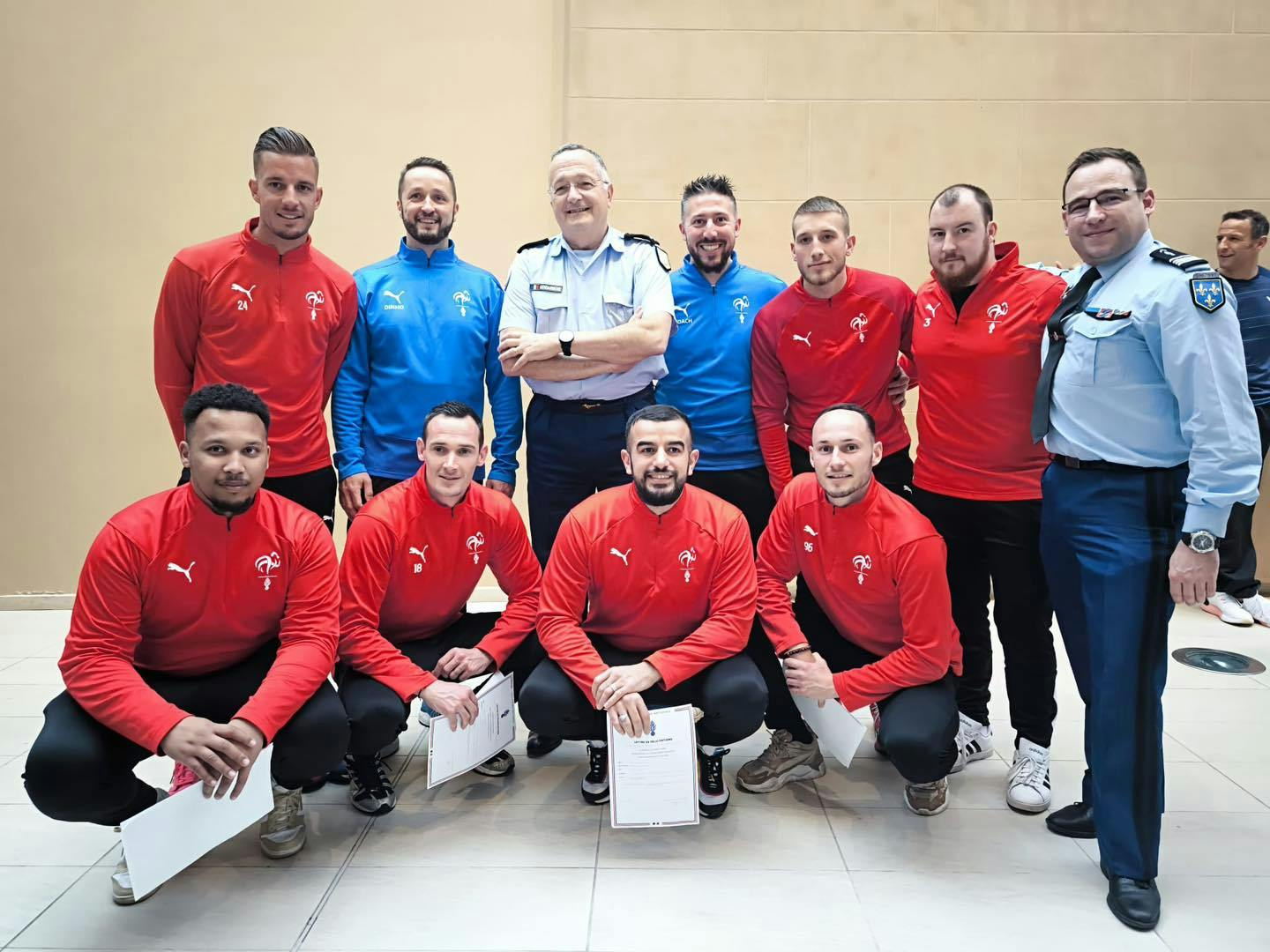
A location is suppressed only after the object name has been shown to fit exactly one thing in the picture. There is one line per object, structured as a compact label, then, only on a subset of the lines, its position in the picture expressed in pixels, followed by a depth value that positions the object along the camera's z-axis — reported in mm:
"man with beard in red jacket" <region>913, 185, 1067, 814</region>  2619
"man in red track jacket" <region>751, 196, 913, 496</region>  2938
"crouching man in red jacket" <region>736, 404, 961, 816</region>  2504
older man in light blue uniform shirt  2949
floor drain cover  3906
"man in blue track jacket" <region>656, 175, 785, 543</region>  3152
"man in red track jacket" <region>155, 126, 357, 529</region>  2754
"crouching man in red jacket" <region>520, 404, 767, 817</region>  2557
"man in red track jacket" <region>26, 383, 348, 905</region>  2088
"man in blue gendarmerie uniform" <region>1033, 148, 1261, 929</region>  1994
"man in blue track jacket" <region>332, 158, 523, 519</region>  3014
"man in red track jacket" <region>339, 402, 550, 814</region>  2531
